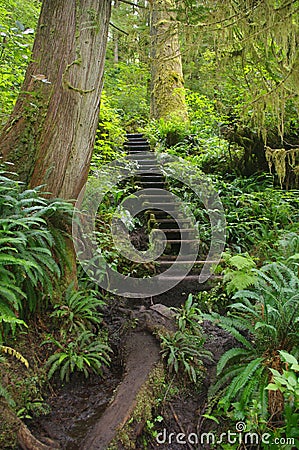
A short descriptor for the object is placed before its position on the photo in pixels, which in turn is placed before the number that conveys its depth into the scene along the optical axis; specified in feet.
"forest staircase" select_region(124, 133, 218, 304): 16.08
